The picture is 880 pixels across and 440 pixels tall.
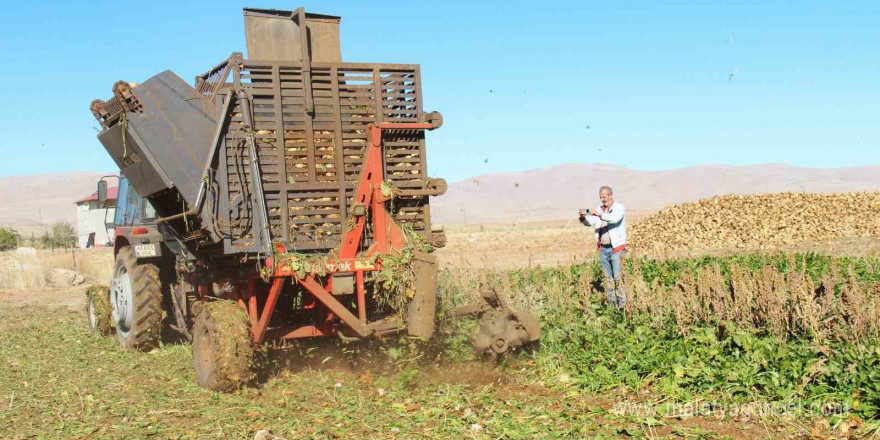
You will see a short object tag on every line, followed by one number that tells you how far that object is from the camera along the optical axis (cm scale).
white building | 4779
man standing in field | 1041
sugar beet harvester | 777
